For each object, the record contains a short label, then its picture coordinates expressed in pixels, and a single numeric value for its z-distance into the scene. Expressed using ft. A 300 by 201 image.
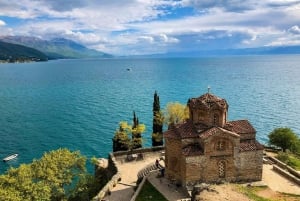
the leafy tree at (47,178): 79.16
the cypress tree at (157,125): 131.74
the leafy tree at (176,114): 134.78
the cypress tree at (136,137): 126.87
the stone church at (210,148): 88.04
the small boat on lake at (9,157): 150.87
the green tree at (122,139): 124.77
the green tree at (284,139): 129.49
